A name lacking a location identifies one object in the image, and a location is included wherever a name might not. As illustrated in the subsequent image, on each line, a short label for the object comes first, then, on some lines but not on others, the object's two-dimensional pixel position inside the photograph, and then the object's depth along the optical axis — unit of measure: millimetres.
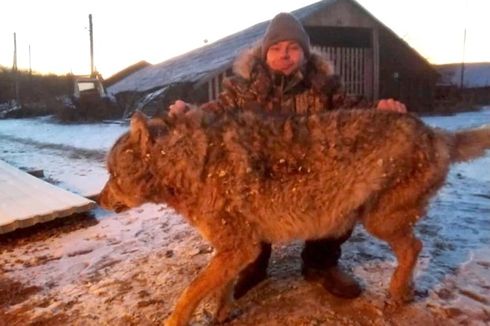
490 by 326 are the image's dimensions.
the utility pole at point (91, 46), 41531
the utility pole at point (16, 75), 46344
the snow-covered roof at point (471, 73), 39062
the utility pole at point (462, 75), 35559
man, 3748
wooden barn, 17234
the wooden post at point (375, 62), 18516
